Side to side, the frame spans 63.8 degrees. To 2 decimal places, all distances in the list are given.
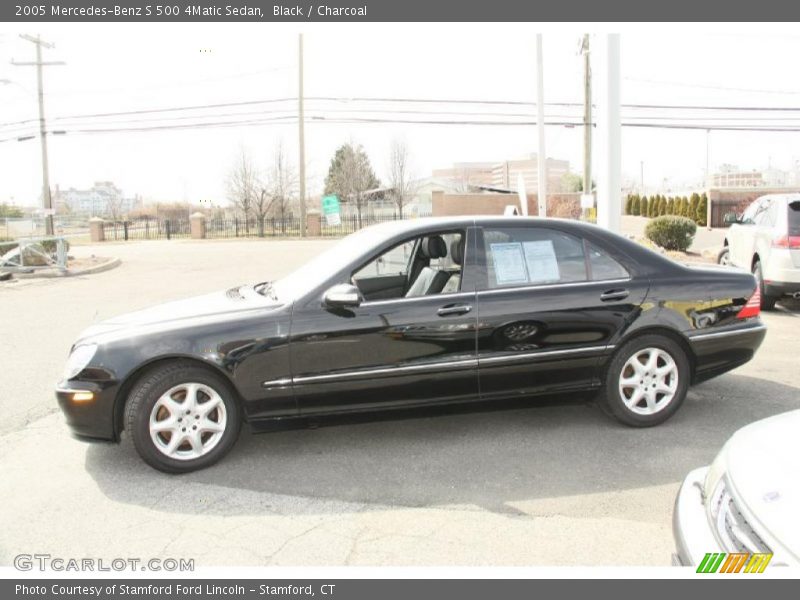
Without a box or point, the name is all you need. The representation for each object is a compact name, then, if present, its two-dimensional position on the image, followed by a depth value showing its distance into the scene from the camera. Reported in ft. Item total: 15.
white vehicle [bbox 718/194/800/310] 28.45
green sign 139.03
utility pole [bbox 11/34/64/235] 98.78
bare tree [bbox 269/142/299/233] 166.71
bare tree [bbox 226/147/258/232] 166.91
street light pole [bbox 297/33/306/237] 118.83
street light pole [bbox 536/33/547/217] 59.21
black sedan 13.25
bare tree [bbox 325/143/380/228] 188.03
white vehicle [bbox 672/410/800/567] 6.65
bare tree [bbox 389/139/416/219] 176.45
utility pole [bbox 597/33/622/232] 32.94
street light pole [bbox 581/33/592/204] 81.20
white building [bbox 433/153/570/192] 319.84
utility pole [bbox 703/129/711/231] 112.98
